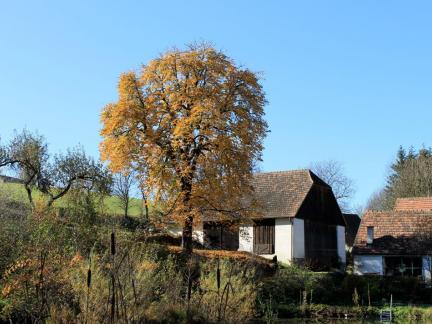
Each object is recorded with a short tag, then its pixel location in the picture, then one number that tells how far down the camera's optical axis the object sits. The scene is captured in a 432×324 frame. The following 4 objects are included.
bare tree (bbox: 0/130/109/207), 36.38
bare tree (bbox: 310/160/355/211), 66.69
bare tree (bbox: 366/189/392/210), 61.00
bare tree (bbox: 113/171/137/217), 48.97
